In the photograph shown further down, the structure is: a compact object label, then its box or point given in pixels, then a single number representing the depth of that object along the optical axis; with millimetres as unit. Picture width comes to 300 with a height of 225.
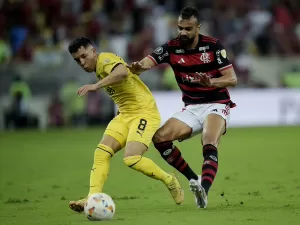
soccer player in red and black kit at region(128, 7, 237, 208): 19047
